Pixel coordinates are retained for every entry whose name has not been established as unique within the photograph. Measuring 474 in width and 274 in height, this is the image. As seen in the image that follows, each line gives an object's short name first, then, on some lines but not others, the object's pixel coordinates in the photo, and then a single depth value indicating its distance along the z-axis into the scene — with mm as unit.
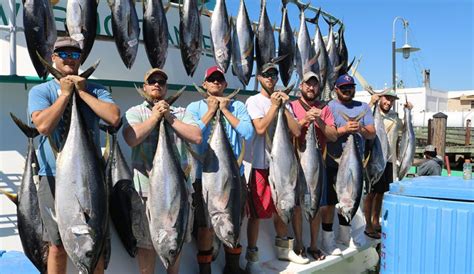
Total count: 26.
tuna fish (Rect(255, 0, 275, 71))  4254
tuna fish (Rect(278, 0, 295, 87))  4586
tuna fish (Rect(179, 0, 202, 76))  3508
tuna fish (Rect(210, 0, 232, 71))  3707
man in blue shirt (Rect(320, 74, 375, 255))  3564
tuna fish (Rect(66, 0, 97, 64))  2850
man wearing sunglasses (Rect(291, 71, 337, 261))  3340
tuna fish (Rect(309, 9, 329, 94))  4973
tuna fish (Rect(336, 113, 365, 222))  3383
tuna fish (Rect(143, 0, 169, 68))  3268
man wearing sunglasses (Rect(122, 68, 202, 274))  2457
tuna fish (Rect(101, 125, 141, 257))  2564
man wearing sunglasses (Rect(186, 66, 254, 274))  2791
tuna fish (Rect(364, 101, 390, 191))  3941
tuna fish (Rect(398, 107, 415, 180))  4992
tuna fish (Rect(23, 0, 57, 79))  2719
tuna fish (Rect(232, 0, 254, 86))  4027
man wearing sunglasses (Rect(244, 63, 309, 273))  3125
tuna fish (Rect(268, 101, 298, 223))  2977
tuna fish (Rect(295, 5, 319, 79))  4773
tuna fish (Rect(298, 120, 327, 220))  3213
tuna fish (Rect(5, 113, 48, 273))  2418
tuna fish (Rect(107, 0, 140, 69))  3086
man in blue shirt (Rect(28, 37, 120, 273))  2078
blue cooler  2125
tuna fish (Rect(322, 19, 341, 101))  5207
